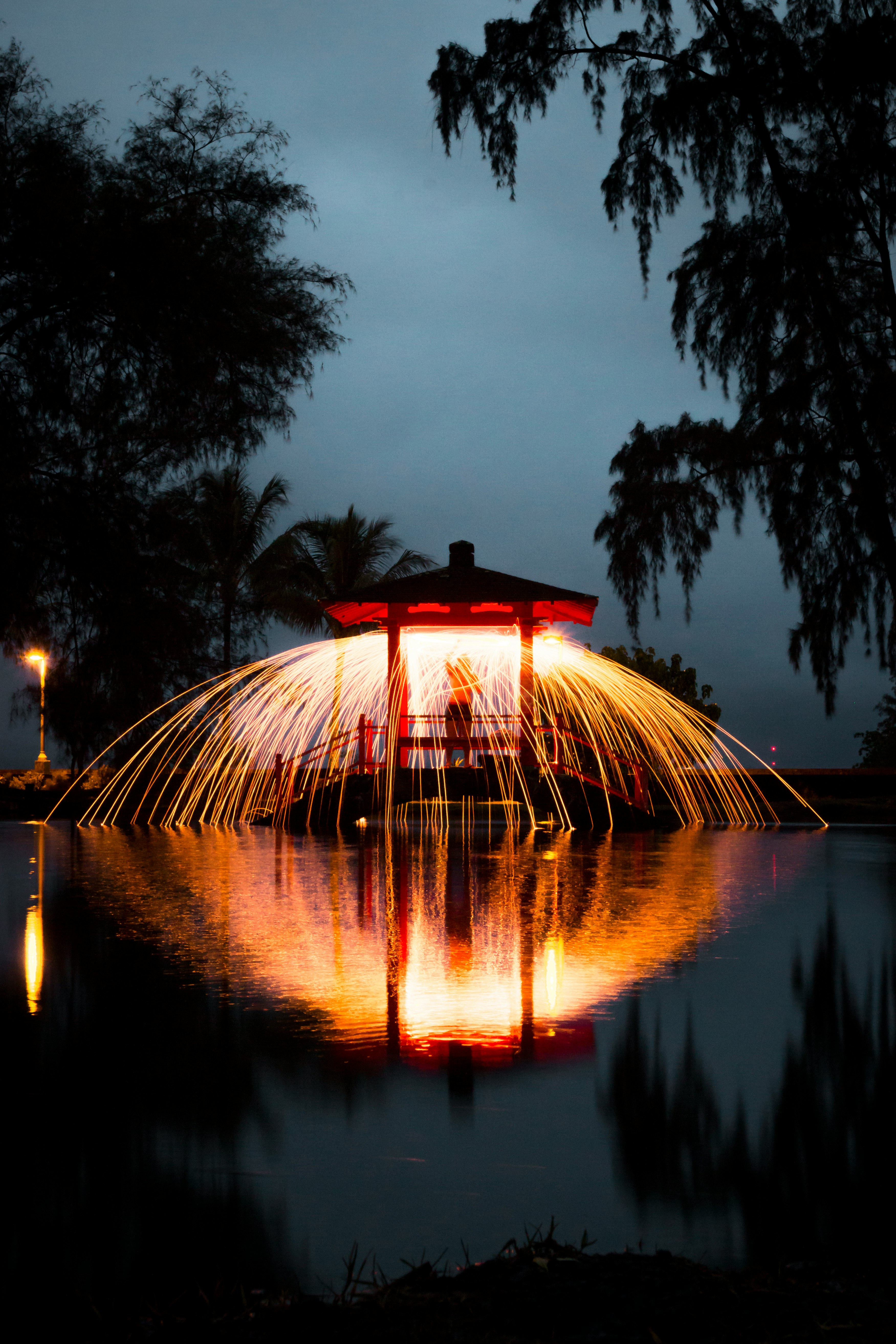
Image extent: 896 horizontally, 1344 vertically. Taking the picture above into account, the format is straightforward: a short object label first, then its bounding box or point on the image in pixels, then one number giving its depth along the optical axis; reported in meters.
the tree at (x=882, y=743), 41.22
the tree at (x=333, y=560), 35.84
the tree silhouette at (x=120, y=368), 14.21
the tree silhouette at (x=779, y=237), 14.91
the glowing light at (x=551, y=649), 21.47
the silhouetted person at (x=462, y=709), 20.33
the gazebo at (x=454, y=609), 19.97
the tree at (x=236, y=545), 33.91
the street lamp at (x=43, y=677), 20.43
